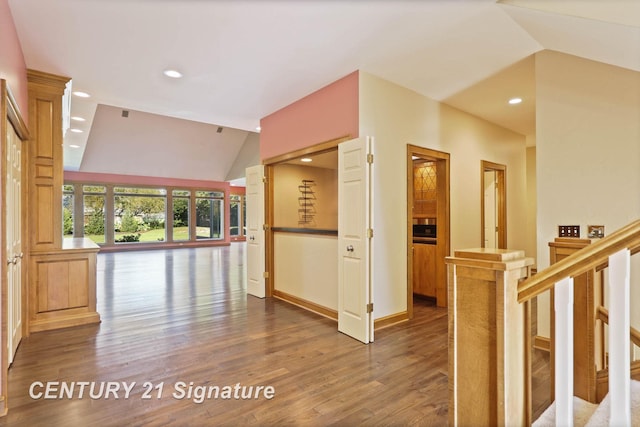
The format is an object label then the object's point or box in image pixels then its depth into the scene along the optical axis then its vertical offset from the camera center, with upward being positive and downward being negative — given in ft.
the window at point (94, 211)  38.63 +0.58
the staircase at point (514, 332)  3.22 -1.30
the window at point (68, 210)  37.52 +0.70
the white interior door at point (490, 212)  18.94 +0.07
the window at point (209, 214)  46.01 +0.17
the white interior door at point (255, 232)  16.75 -0.86
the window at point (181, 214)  43.93 +0.19
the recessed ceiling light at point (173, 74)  11.96 +5.10
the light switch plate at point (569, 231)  9.66 -0.52
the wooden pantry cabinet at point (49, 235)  11.85 -0.66
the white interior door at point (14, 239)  8.70 -0.64
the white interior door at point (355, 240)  10.94 -0.87
